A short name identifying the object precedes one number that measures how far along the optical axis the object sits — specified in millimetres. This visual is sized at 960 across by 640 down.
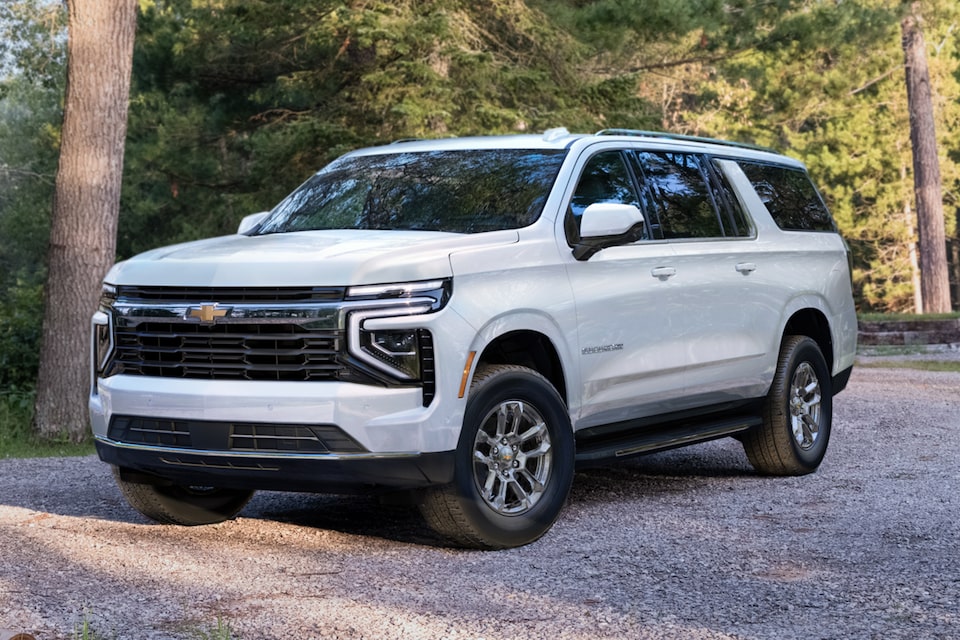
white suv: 5961
